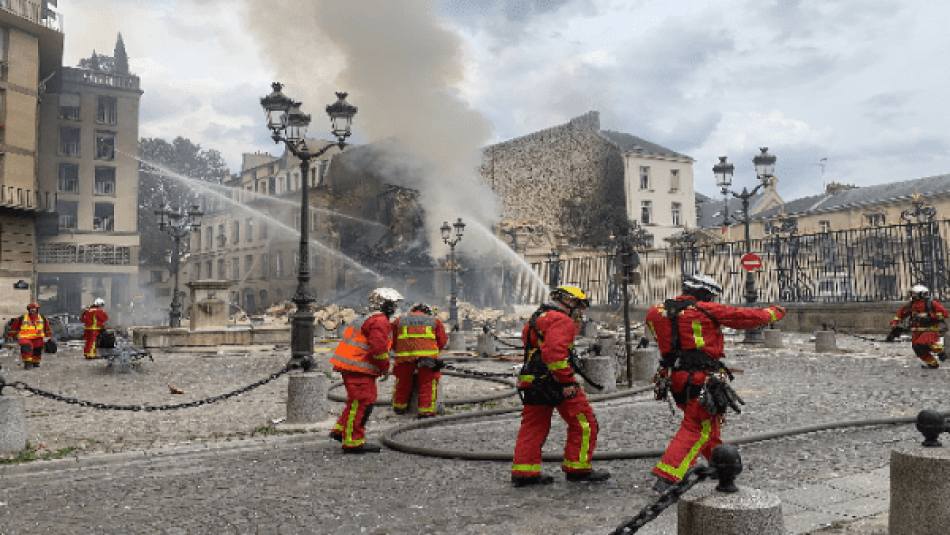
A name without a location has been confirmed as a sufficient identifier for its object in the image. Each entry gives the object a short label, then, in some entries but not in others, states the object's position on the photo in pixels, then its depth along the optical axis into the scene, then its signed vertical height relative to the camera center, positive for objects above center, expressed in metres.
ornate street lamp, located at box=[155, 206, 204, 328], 22.17 +3.03
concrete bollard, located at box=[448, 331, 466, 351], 18.00 -0.89
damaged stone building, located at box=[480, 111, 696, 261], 47.50 +9.45
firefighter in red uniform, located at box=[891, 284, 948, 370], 11.30 -0.36
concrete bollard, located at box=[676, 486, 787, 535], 2.40 -0.77
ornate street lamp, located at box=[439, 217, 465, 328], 26.28 +0.36
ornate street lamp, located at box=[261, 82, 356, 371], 10.87 +3.12
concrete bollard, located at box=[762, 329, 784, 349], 16.73 -0.89
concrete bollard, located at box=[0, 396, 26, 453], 6.04 -1.02
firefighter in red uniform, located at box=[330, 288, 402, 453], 6.04 -0.55
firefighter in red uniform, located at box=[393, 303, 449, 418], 7.88 -0.50
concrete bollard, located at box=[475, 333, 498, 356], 16.06 -0.89
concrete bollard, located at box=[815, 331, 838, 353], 15.17 -0.87
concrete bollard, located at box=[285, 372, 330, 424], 7.41 -0.99
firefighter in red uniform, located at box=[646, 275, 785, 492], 4.33 -0.40
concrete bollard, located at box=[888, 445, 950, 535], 2.79 -0.81
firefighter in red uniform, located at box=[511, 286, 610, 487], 4.61 -0.63
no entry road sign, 17.66 +1.15
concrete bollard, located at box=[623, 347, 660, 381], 10.70 -0.94
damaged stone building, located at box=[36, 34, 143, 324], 38.31 +7.79
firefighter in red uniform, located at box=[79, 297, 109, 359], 15.81 -0.22
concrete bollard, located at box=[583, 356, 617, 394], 9.28 -0.92
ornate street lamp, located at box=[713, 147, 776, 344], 17.12 +3.42
